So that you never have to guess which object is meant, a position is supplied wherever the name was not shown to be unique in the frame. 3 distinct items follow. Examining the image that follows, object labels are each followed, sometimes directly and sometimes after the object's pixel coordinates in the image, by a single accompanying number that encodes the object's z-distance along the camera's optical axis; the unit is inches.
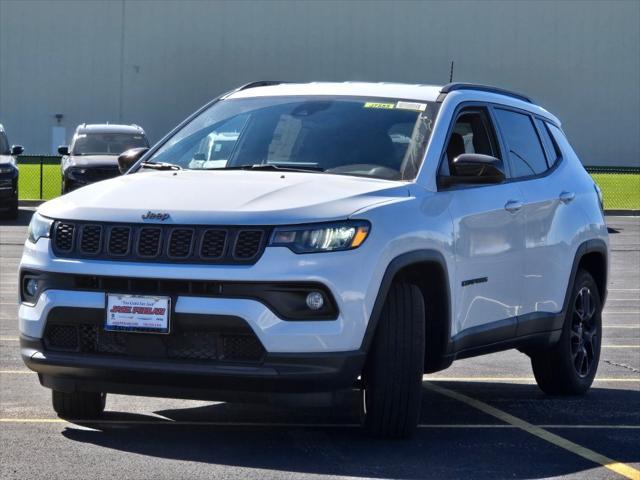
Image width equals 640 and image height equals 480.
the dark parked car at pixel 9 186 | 1123.9
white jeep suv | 251.6
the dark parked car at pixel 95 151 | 1190.9
